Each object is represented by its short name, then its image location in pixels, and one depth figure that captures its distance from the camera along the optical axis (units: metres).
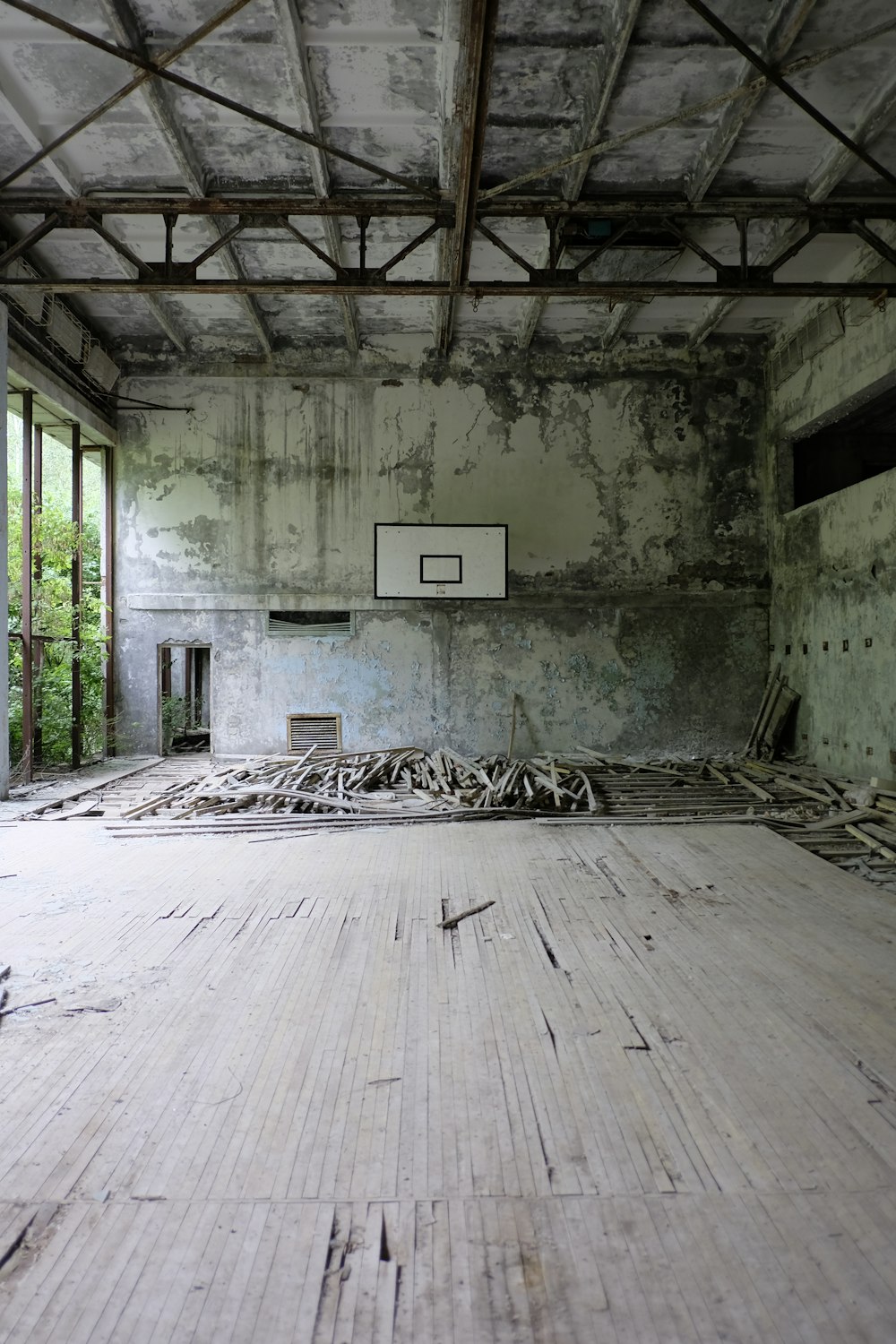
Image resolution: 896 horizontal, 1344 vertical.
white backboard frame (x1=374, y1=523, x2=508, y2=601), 12.02
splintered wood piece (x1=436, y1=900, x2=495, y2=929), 4.77
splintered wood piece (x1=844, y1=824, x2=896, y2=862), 6.30
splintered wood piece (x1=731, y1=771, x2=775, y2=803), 8.75
